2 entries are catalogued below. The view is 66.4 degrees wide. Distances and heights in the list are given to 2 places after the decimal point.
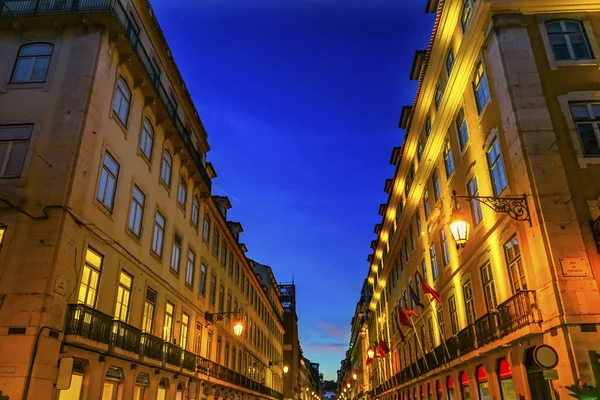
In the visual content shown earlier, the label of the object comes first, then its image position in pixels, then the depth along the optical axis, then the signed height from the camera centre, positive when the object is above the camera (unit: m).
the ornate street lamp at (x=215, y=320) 23.81 +5.18
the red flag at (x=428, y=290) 18.83 +4.69
